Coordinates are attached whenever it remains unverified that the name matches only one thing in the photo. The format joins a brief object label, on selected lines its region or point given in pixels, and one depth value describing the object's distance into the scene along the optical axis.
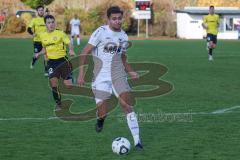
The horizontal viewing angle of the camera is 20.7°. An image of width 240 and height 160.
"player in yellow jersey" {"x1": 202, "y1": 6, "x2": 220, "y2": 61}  29.22
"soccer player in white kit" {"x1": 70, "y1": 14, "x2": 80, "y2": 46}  48.33
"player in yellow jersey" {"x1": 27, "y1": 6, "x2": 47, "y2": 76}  23.34
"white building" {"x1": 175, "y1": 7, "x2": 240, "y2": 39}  72.06
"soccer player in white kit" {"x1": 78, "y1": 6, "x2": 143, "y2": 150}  9.39
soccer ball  8.69
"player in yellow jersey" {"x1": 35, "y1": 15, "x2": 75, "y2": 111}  14.39
